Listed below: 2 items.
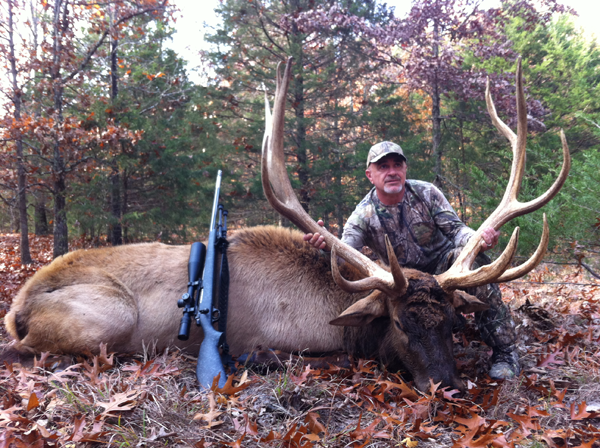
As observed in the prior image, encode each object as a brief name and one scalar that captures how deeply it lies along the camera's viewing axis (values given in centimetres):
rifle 287
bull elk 313
